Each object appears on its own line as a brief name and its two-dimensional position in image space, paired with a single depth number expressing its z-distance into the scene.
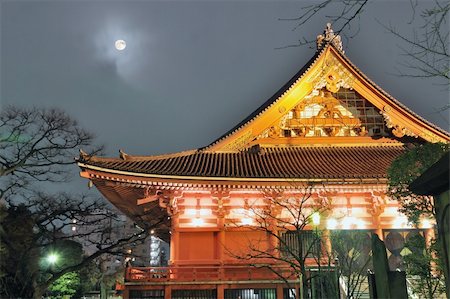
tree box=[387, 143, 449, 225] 8.93
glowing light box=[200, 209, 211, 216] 16.34
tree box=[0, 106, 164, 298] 14.80
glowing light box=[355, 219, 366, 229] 16.59
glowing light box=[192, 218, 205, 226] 16.23
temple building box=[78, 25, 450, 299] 14.75
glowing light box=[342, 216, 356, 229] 16.50
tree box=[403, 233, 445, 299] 9.38
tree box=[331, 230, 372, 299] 13.39
